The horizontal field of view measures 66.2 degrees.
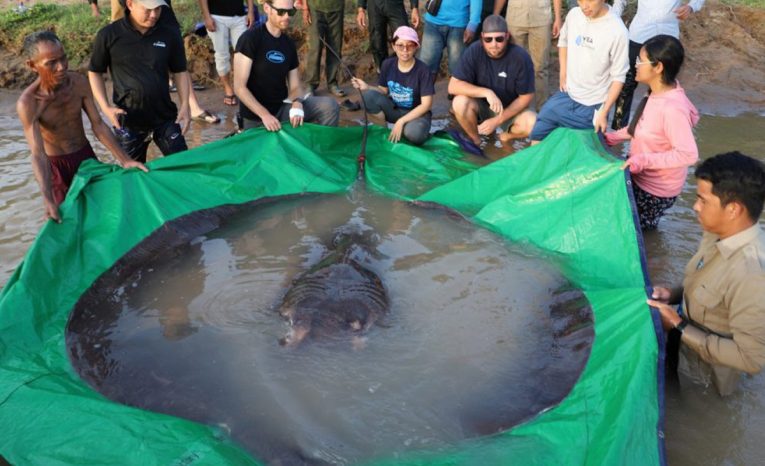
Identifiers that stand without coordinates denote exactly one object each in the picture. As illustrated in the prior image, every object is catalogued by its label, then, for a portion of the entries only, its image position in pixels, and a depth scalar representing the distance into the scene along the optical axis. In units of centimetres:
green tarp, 225
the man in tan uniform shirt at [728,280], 250
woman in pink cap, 551
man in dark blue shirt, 559
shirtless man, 354
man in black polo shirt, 438
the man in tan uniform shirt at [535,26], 659
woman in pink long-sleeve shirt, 386
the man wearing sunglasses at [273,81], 511
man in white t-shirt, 494
